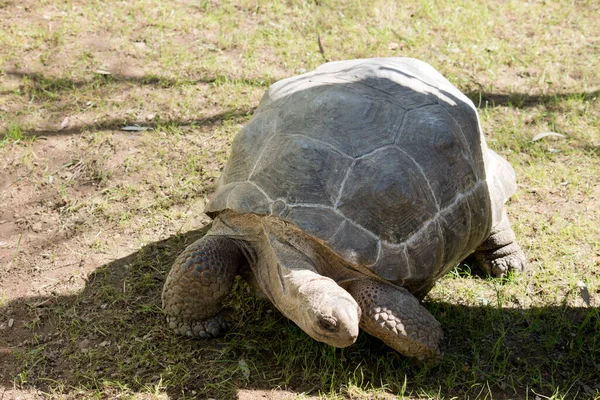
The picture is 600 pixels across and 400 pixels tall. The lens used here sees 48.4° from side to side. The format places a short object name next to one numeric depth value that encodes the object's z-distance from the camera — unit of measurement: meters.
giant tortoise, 3.37
